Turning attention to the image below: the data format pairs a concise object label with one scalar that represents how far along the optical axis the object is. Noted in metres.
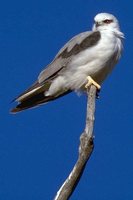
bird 16.98
